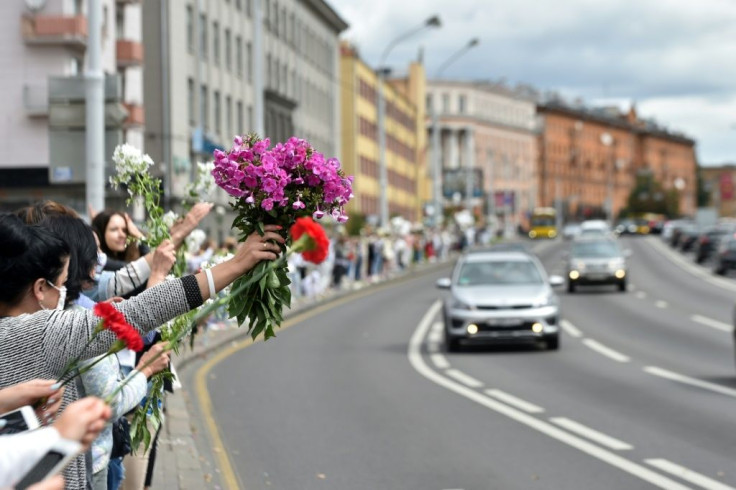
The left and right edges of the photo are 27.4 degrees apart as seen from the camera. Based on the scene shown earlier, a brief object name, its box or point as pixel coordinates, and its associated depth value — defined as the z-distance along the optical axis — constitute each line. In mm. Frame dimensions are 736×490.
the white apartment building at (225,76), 56312
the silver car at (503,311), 22062
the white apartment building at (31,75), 46656
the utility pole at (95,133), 17125
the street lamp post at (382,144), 66125
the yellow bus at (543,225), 135750
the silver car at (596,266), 44656
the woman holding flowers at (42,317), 4445
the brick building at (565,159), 182875
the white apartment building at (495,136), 161000
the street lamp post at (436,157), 73188
